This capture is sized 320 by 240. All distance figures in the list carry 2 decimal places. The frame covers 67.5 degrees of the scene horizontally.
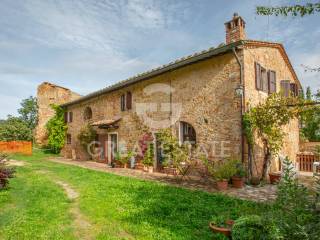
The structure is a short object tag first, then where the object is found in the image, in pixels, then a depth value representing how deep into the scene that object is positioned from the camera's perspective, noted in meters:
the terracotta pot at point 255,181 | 8.31
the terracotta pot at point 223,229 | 3.97
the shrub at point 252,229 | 3.23
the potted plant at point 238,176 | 7.99
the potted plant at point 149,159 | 11.98
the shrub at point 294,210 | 3.06
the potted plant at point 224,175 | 7.82
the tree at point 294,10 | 3.63
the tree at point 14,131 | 25.19
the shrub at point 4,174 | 7.34
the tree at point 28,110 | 39.00
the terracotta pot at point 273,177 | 8.51
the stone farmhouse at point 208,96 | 8.95
